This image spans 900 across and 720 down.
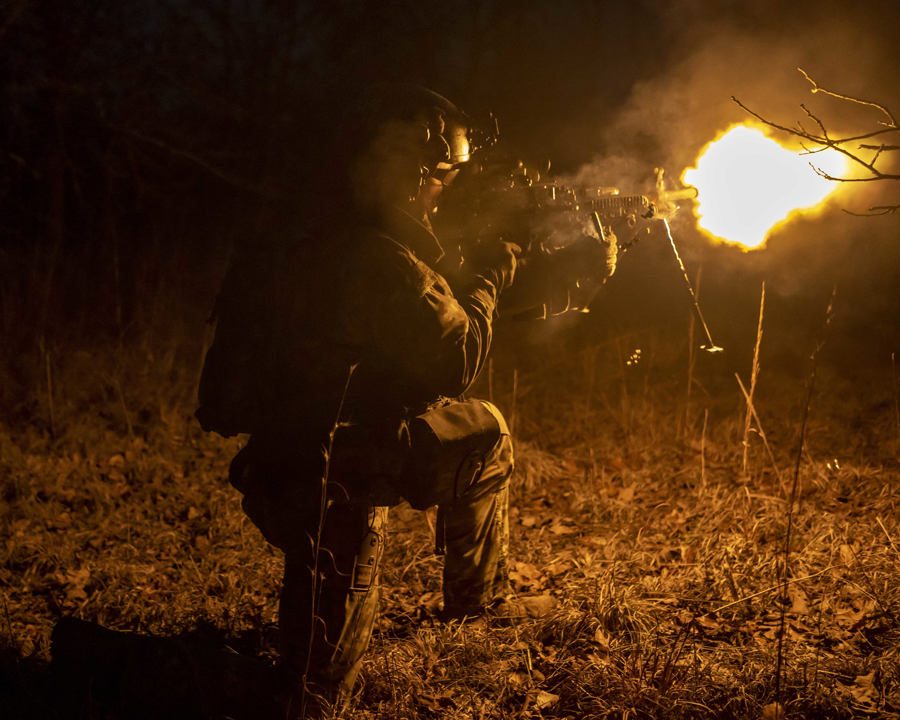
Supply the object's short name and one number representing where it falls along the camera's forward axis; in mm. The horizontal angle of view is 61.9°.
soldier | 2652
